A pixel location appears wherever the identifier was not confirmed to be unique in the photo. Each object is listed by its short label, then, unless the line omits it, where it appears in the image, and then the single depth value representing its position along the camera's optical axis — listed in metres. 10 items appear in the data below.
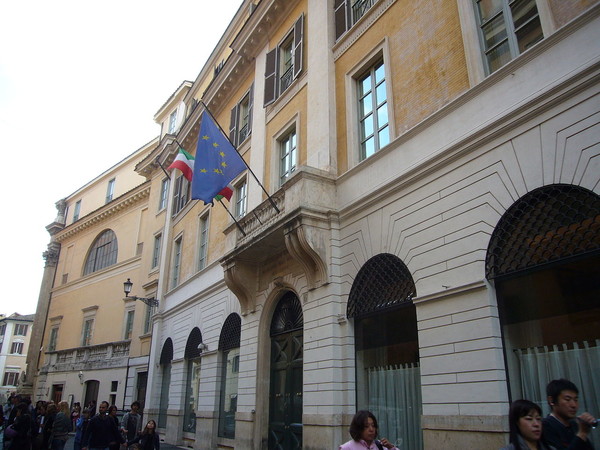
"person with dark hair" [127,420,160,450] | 8.58
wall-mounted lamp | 22.02
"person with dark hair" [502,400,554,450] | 3.46
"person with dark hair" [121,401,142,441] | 9.44
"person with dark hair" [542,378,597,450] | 3.78
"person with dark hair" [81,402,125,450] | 8.53
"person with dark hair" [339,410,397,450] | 4.61
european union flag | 12.60
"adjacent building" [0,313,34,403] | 68.50
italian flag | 14.91
